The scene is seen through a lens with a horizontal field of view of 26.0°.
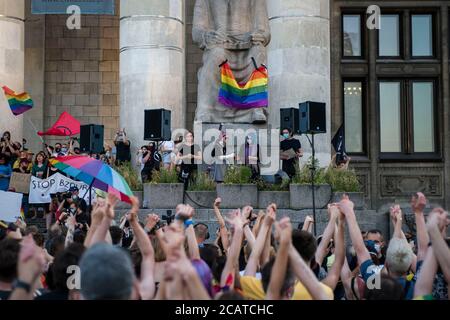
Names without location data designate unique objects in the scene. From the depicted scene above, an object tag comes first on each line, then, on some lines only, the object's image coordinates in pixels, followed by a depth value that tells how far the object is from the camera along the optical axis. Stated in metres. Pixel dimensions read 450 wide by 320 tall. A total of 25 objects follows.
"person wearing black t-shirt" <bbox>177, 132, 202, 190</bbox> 19.94
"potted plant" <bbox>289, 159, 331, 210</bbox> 19.38
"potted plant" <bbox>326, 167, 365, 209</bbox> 19.86
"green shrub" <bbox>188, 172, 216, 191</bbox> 19.66
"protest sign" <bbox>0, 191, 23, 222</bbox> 17.48
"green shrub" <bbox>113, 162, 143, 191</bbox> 20.05
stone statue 20.23
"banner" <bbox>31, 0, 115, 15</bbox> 26.86
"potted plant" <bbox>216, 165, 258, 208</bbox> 19.25
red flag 24.47
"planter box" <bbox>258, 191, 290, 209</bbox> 19.48
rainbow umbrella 11.54
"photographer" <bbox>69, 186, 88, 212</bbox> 18.51
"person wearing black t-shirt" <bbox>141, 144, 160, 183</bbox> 20.77
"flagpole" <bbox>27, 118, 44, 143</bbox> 31.80
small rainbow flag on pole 24.38
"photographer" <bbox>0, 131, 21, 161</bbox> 22.92
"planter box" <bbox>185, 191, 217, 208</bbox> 19.53
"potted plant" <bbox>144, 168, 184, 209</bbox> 19.44
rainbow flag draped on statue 19.78
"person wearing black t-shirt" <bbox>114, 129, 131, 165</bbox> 23.26
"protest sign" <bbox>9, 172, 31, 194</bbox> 21.83
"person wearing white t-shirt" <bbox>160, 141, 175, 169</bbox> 21.17
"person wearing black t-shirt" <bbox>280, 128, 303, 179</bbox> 20.28
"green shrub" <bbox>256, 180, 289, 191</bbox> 19.69
